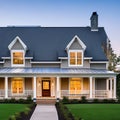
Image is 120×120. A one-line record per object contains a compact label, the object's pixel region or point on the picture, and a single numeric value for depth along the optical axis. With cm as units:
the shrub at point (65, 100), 2737
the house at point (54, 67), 2954
